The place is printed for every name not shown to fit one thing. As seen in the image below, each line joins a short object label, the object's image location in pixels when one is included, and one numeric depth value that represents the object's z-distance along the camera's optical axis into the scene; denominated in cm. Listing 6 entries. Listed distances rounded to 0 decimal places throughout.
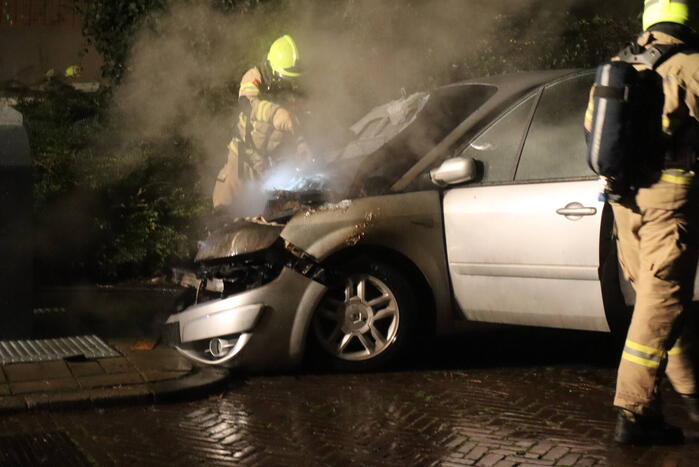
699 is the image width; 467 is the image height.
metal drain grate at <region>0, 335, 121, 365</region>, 620
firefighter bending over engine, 731
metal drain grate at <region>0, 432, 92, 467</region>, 445
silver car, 565
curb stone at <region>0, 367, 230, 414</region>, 525
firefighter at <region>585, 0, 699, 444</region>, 439
